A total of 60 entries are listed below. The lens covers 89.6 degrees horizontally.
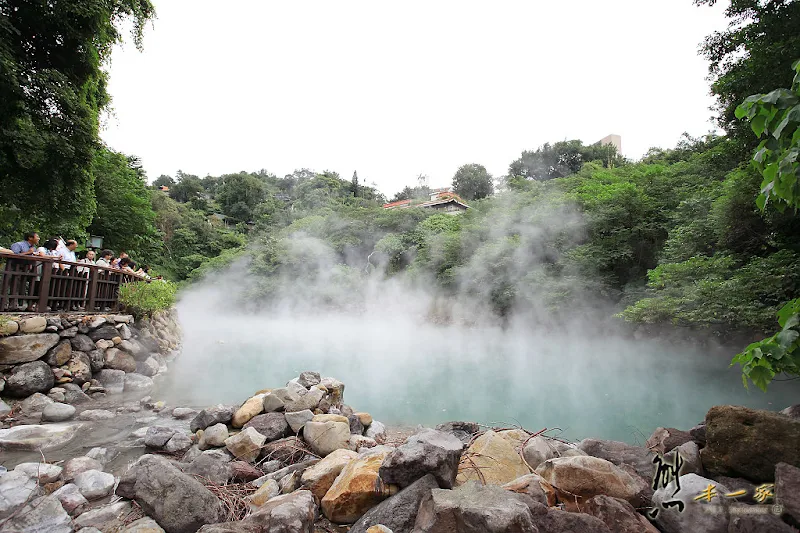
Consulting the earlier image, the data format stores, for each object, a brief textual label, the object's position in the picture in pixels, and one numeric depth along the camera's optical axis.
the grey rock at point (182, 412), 5.01
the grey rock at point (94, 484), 2.84
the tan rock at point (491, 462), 2.44
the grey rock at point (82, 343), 5.80
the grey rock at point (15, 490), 2.57
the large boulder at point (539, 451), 2.78
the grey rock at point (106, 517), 2.40
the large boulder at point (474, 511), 1.50
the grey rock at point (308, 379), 5.26
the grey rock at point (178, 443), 3.86
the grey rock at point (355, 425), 4.42
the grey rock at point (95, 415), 4.69
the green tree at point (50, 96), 4.25
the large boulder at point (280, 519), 1.94
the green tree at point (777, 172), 1.31
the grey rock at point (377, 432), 4.54
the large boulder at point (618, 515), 1.64
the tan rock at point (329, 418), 4.00
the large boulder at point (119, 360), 6.29
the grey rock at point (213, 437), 3.89
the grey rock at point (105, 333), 6.31
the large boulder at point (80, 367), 5.55
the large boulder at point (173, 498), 2.28
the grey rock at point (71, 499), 2.64
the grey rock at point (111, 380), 5.91
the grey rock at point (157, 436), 3.88
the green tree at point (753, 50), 5.50
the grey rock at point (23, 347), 4.90
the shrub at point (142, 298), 7.74
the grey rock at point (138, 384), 6.16
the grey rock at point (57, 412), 4.51
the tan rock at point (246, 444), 3.60
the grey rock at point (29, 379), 4.81
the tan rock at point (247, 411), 4.24
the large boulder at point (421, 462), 2.07
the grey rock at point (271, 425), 3.97
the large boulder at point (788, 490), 1.44
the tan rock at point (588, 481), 1.96
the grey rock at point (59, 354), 5.34
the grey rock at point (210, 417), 4.25
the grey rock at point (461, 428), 3.71
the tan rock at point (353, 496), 2.22
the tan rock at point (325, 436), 3.71
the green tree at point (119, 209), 13.12
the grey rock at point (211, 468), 3.04
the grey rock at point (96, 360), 5.94
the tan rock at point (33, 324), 5.11
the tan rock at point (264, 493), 2.66
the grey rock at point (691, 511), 1.63
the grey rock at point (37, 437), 3.65
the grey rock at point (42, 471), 3.03
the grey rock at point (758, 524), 1.39
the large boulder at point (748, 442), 1.90
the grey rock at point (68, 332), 5.63
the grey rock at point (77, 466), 3.14
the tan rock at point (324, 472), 2.57
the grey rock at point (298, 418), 4.09
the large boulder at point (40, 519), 2.30
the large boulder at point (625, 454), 2.40
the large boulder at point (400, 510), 1.90
